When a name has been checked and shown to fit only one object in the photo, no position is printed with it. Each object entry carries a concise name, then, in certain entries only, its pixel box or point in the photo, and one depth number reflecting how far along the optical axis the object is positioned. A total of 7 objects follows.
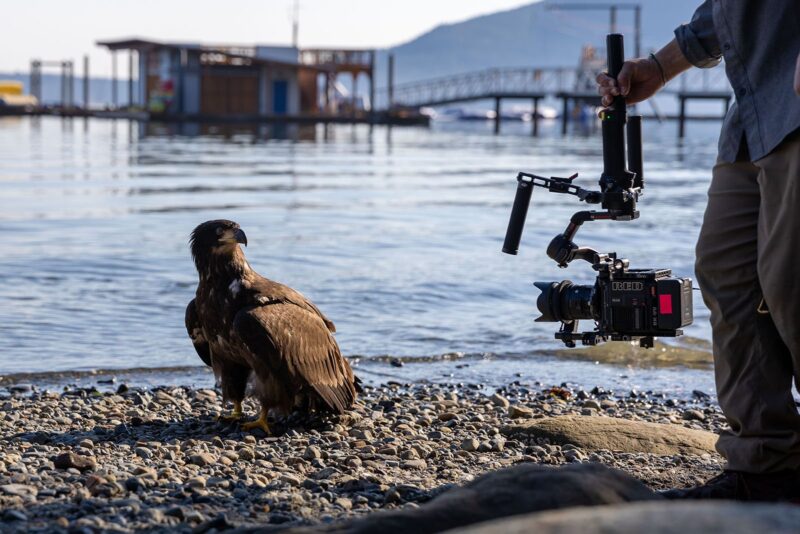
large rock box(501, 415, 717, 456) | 5.59
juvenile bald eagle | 5.97
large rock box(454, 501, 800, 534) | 1.94
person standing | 3.83
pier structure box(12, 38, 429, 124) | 66.38
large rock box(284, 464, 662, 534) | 3.07
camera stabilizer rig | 4.46
